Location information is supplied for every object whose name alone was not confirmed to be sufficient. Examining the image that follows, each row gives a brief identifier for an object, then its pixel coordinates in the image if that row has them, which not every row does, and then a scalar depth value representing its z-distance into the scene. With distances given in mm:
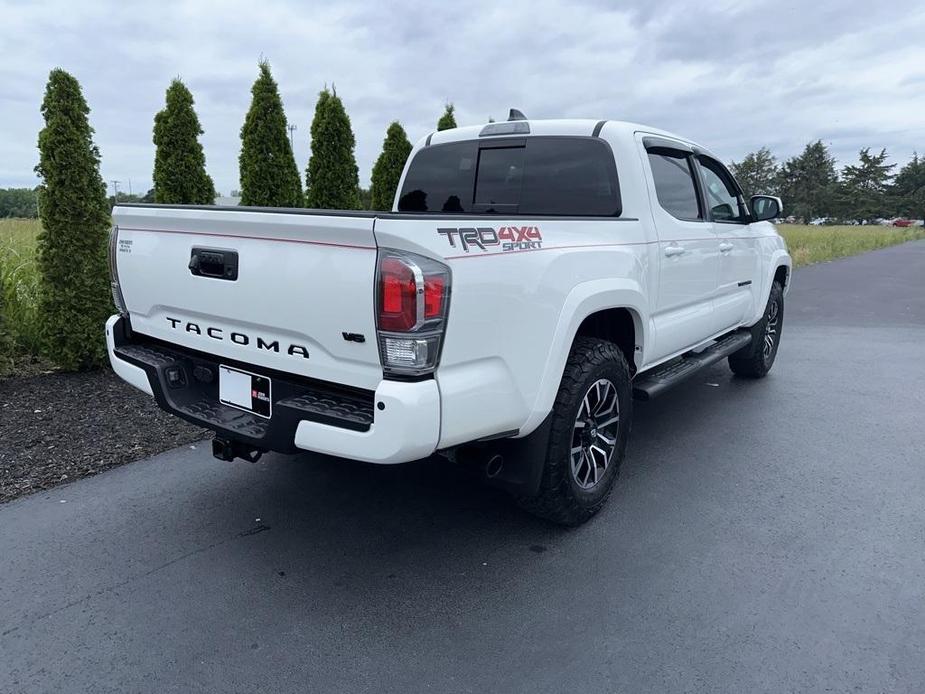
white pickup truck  2330
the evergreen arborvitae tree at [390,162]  11234
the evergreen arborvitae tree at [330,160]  9320
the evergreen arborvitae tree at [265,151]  7992
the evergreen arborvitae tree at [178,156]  6902
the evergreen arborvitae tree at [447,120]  11844
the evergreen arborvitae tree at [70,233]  5547
